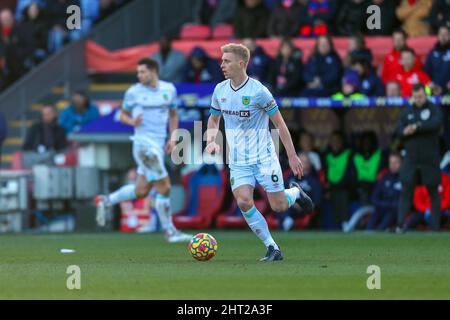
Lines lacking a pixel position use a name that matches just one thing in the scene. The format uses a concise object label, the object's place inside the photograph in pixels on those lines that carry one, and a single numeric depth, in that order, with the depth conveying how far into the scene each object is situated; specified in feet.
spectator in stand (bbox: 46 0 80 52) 92.43
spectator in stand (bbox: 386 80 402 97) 73.31
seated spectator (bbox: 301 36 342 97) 75.66
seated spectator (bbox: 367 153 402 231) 72.28
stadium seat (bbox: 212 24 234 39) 87.92
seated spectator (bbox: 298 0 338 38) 83.41
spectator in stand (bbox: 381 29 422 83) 74.79
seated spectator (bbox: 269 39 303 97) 76.48
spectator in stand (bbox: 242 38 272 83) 77.77
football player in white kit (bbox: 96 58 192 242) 61.46
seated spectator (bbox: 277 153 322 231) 73.87
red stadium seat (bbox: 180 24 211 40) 88.48
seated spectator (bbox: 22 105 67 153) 83.46
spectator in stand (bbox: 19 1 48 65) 92.07
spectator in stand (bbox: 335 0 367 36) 82.38
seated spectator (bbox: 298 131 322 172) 75.41
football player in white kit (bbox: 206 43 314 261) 45.16
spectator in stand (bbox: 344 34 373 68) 75.72
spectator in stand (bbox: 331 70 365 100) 73.15
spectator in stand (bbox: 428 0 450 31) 80.43
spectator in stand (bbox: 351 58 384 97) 74.08
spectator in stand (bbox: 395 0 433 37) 81.76
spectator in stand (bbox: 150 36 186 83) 82.17
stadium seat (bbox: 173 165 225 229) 77.36
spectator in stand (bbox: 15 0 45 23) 95.28
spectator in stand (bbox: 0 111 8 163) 78.18
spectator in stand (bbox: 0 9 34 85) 90.84
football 46.14
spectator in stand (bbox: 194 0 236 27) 90.68
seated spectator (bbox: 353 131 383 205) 74.59
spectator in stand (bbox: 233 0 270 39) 85.40
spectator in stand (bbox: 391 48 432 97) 73.92
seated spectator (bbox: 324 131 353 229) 74.54
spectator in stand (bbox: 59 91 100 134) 82.84
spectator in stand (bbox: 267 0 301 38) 84.53
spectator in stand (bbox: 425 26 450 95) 73.61
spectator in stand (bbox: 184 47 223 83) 78.95
